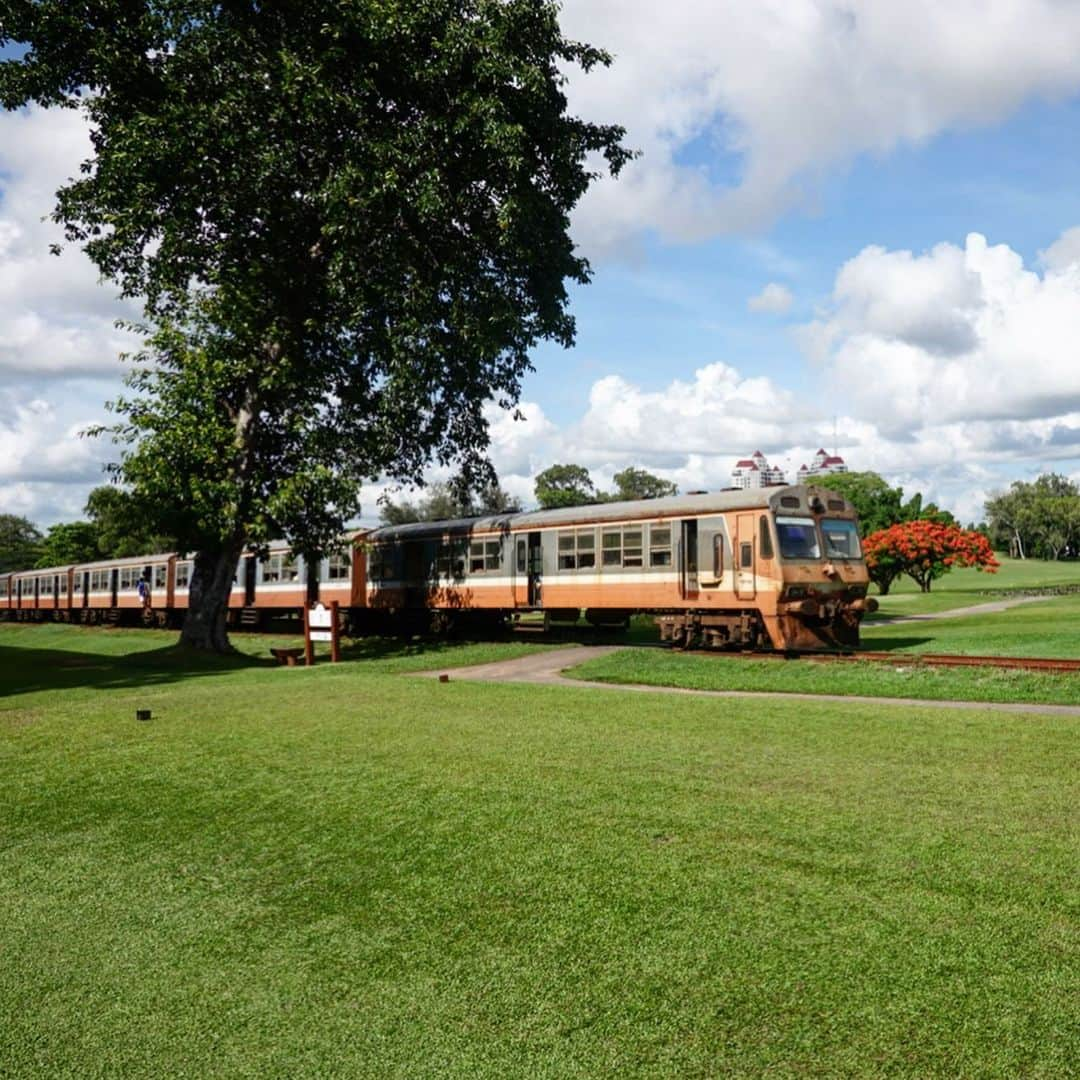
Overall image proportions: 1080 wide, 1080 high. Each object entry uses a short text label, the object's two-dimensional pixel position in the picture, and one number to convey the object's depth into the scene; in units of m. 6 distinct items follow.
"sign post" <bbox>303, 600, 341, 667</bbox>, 21.28
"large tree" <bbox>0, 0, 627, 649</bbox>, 20.16
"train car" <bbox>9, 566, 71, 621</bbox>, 50.05
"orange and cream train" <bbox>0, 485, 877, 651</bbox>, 18.81
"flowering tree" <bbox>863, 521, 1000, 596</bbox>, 42.31
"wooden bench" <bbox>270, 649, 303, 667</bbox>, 21.56
